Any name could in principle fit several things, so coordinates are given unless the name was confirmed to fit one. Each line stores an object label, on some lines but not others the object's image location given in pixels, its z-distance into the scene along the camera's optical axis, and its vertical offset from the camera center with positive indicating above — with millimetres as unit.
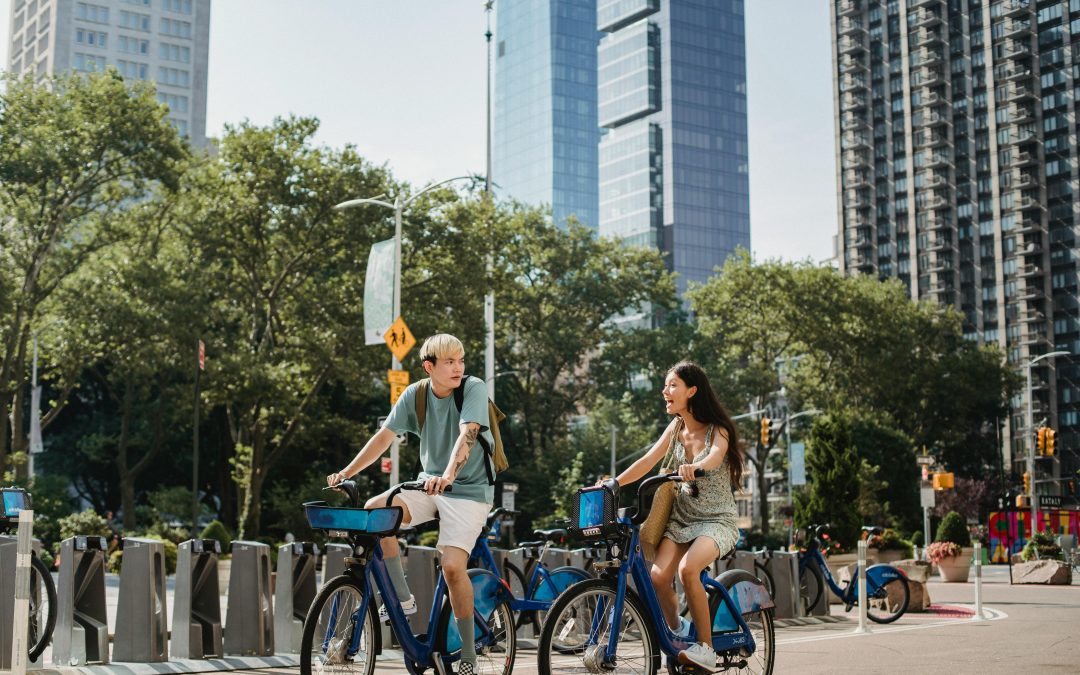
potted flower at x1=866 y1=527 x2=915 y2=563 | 28438 -1909
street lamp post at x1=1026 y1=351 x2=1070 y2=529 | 46688 -183
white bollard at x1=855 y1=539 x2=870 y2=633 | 13641 -1369
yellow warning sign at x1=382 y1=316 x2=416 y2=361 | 23625 +2400
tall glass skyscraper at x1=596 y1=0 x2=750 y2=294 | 161000 +44710
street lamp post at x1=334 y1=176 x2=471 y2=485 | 25330 +4062
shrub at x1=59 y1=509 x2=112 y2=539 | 33438 -1618
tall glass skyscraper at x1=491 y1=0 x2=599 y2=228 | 186875 +54426
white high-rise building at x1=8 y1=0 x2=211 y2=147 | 139750 +48718
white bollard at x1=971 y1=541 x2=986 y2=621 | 15689 -1612
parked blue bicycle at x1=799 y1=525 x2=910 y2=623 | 15719 -1556
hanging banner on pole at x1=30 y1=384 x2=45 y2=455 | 40438 +1285
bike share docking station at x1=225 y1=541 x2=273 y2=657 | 9539 -1096
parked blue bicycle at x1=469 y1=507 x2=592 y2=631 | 7566 -860
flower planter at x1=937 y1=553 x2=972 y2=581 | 29594 -2451
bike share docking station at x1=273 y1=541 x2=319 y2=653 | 9859 -1019
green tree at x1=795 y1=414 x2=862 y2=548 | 26219 -429
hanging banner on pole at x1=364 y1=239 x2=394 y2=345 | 23594 +3232
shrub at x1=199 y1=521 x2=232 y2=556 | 29002 -1580
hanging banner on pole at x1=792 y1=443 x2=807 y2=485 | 28719 -43
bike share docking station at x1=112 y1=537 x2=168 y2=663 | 8695 -1008
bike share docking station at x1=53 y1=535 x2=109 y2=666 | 8469 -998
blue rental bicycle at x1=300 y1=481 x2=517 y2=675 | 6070 -743
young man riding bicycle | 6484 +2
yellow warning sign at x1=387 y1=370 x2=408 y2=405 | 23789 +1621
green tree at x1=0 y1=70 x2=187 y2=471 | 33094 +8059
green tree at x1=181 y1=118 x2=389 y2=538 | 33531 +5619
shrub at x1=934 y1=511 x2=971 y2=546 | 35125 -1803
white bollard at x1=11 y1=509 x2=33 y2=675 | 6281 -590
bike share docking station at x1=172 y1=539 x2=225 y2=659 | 9133 -1038
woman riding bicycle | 6824 -143
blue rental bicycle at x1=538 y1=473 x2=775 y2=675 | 6301 -764
